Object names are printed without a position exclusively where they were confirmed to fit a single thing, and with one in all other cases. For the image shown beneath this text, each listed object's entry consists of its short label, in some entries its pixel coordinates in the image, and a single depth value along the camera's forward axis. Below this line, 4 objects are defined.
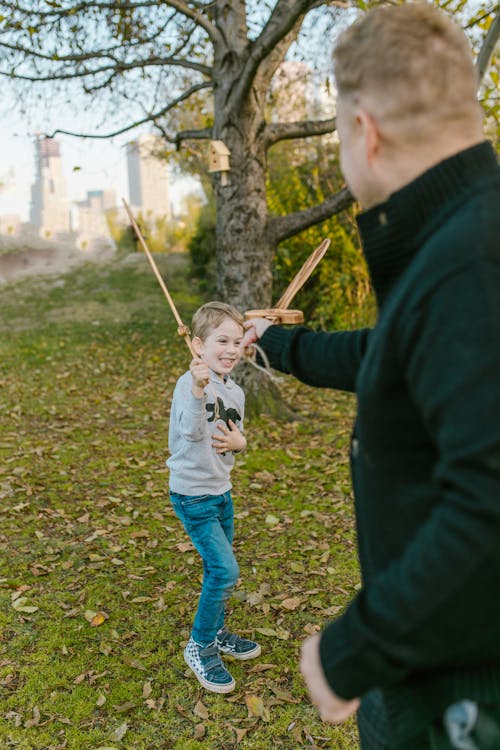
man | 0.98
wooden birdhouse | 6.87
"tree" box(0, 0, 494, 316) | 7.08
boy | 3.12
